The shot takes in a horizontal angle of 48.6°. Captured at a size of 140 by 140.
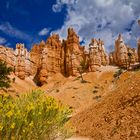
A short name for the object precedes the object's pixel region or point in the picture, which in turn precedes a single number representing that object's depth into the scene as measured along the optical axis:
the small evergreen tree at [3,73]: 20.95
